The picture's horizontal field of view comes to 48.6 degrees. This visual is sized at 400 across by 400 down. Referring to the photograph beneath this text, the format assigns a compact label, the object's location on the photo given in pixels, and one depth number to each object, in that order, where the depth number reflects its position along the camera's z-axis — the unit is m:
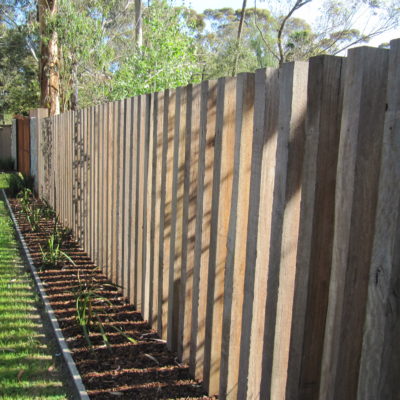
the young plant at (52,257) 5.37
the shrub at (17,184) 10.77
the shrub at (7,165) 17.47
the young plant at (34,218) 7.16
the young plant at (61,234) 6.20
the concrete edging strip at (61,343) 2.85
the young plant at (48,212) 8.19
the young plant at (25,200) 8.10
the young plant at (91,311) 3.52
